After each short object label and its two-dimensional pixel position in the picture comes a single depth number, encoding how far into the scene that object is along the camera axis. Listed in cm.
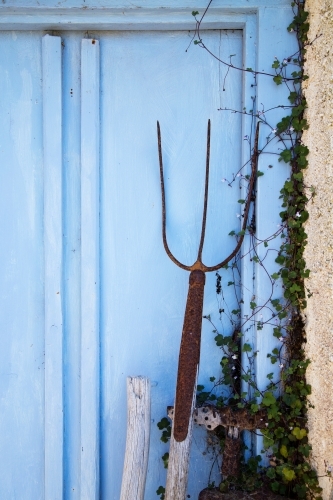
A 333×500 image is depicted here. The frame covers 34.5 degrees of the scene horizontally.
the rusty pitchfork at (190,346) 197
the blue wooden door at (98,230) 226
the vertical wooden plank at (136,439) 201
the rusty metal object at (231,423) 208
